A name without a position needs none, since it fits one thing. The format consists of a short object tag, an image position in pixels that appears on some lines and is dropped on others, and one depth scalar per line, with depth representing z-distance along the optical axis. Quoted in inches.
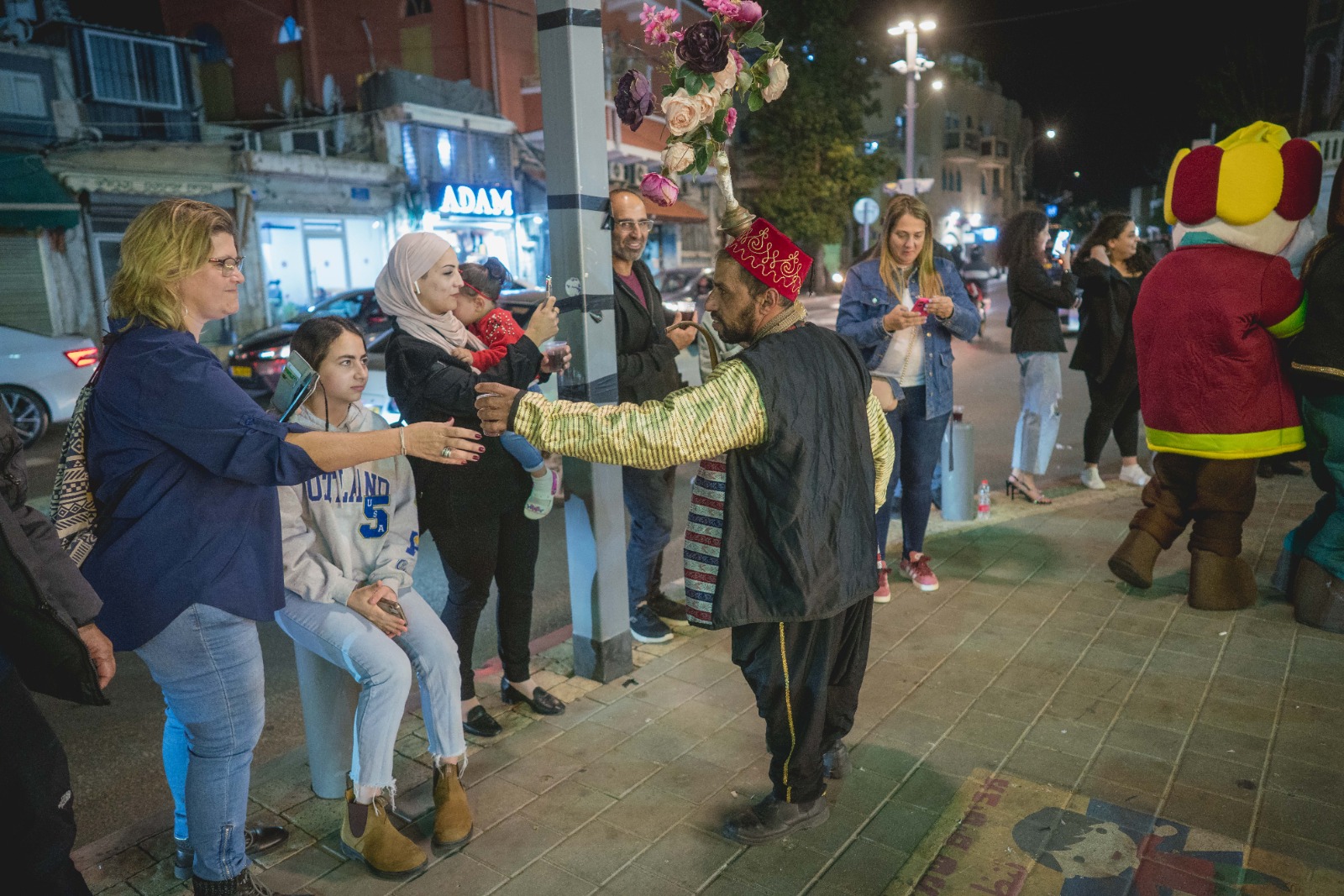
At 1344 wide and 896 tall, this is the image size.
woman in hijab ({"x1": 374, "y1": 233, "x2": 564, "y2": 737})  130.9
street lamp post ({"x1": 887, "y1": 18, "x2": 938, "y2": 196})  760.3
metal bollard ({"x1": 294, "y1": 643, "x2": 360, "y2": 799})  123.8
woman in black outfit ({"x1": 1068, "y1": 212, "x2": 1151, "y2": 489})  265.1
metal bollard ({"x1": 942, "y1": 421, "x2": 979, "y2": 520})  250.4
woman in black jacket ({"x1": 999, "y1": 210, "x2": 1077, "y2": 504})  256.5
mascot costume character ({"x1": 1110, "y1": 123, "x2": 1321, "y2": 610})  176.6
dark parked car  460.1
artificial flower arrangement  127.4
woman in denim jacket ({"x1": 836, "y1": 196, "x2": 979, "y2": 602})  190.4
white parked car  407.2
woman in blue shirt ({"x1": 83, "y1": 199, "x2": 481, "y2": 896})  92.8
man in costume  104.9
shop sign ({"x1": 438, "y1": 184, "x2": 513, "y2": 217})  799.7
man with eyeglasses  170.6
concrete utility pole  144.6
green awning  596.1
